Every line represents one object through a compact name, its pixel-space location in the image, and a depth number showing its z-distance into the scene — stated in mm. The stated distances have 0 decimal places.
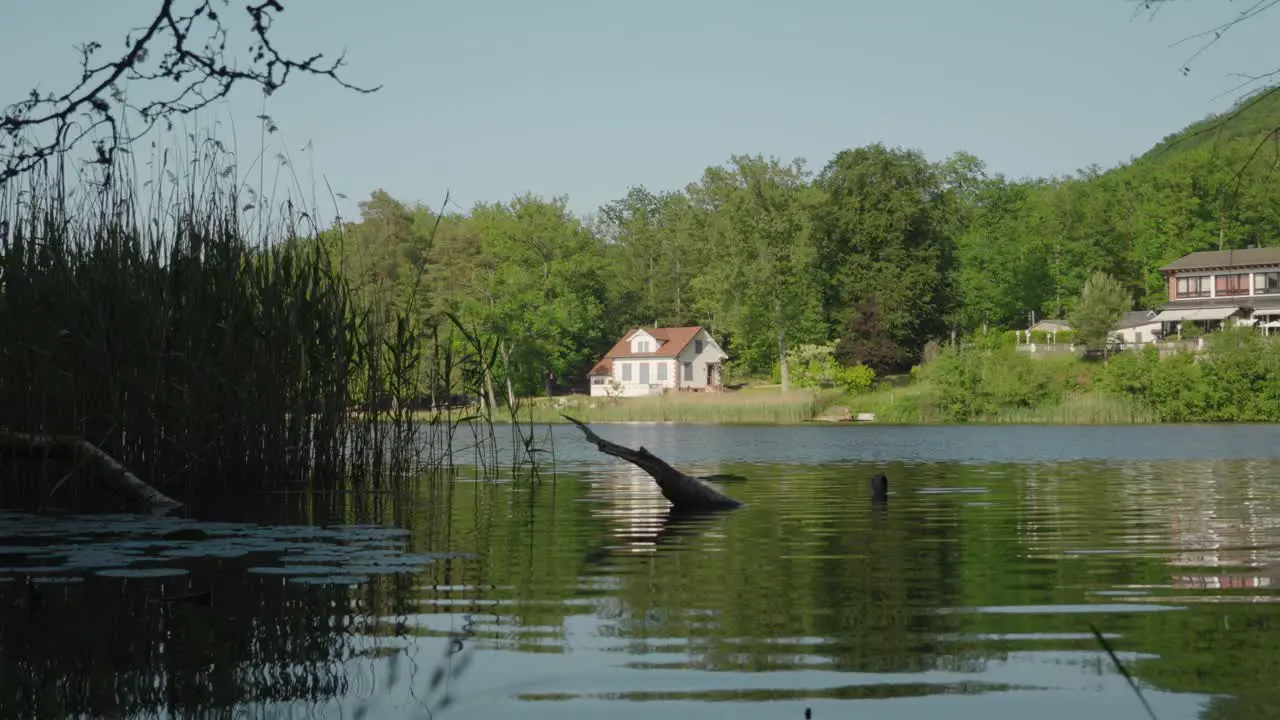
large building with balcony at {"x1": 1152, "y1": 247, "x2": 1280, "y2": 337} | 84000
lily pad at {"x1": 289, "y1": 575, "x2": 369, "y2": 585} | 6984
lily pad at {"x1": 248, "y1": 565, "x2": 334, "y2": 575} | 7184
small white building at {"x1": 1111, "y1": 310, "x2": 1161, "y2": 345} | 90688
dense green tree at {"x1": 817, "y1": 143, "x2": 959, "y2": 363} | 88250
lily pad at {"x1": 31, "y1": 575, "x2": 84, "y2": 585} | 6705
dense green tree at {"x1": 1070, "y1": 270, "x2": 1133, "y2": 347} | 76375
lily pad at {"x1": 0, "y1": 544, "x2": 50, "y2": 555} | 7680
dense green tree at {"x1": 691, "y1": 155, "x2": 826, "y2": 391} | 88438
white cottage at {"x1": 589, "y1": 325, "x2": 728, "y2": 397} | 95688
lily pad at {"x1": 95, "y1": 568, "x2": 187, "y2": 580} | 6680
